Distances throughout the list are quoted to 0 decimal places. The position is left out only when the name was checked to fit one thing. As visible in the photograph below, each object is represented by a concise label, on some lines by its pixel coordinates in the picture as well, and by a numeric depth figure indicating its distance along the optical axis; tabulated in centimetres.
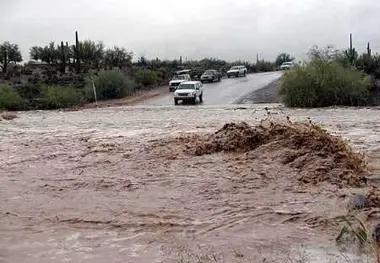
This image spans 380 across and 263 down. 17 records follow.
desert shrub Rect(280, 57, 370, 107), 3581
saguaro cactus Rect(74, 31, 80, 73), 6187
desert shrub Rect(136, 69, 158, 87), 6297
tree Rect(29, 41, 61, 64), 7050
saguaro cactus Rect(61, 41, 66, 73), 6288
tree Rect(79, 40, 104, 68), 7069
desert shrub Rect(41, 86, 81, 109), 4399
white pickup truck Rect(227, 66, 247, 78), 7938
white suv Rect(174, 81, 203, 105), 4319
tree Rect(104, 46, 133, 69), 7379
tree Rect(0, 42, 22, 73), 6362
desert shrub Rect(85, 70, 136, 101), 5012
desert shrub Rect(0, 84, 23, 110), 4194
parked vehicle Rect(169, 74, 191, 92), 5700
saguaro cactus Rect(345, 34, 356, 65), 5367
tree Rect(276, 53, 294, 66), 11481
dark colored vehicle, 6906
